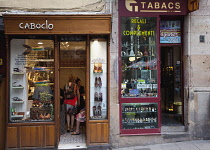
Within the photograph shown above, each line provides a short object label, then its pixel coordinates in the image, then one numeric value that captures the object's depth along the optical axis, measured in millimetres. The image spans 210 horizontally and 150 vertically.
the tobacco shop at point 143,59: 7688
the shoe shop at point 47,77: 7078
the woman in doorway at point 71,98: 8508
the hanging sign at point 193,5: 7219
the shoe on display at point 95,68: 7566
